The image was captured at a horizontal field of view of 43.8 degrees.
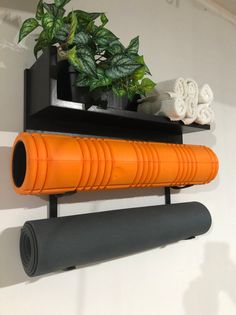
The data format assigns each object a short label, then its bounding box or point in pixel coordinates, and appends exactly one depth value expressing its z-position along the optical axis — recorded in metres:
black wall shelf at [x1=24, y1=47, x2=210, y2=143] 0.69
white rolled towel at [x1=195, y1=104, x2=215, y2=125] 0.98
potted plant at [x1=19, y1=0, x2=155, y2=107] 0.68
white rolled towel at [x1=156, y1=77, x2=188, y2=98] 0.90
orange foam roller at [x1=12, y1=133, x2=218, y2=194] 0.65
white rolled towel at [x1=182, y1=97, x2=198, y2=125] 0.93
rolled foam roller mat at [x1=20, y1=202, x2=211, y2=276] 0.67
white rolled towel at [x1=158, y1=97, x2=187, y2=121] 0.88
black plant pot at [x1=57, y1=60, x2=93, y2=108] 0.72
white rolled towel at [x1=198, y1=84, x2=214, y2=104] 0.99
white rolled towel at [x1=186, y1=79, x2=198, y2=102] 0.95
